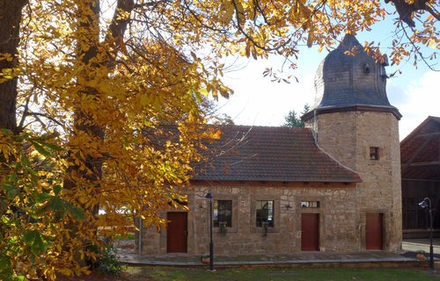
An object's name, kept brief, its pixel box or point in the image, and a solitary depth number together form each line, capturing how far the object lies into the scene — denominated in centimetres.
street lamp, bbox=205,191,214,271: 1295
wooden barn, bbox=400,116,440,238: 2011
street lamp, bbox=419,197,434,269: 1450
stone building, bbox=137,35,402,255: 1576
